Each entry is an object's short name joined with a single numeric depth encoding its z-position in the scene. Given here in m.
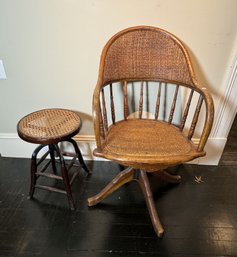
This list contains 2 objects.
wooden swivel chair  0.83
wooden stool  0.97
